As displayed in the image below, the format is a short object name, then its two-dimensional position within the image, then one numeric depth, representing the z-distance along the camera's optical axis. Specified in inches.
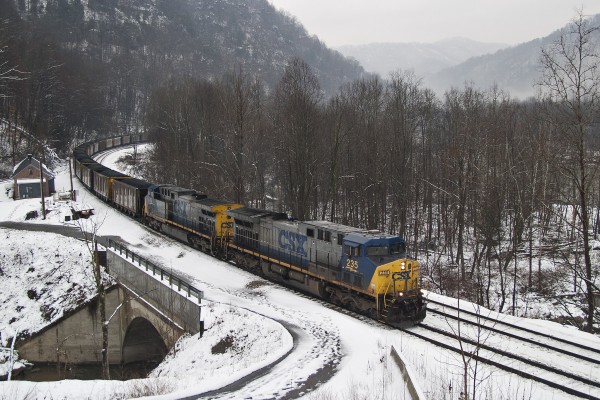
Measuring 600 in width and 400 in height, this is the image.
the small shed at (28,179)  2036.2
